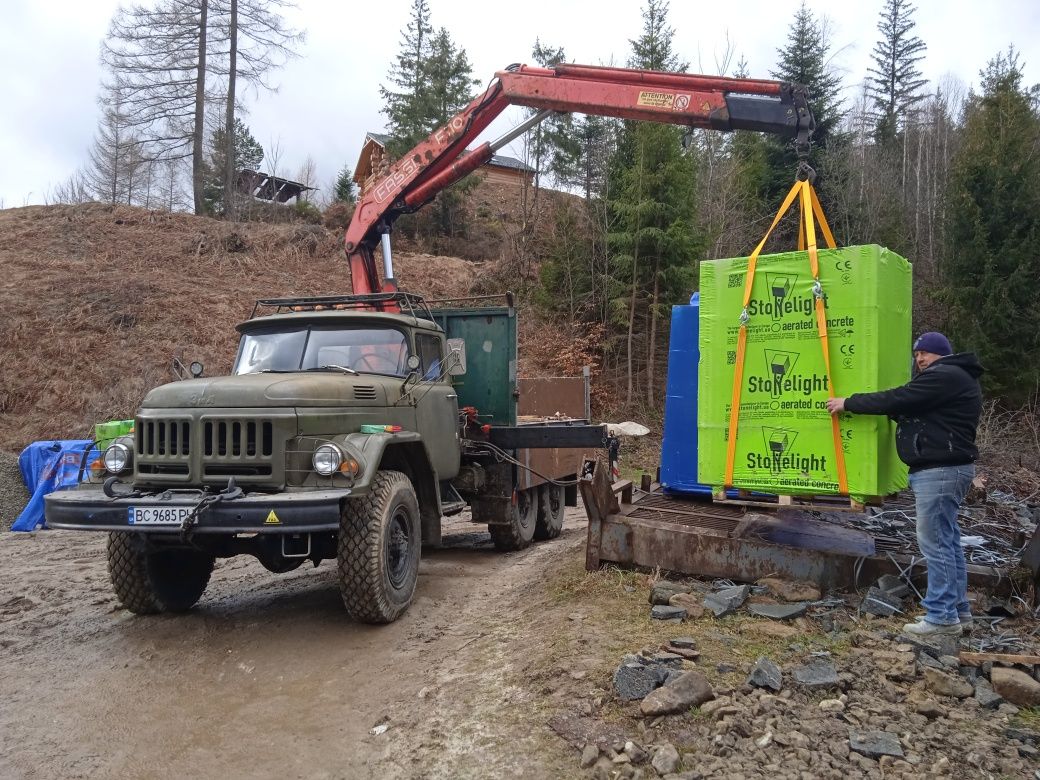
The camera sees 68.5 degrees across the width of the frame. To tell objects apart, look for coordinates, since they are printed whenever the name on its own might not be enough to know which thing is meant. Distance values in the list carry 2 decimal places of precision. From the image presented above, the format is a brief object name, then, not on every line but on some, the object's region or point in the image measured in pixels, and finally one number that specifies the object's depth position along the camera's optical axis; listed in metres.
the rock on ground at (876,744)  2.99
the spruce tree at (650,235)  17.67
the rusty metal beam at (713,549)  4.85
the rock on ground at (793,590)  4.70
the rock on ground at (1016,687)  3.38
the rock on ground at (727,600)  4.53
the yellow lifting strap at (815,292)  4.54
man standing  4.14
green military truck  4.70
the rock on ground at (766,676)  3.50
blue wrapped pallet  6.62
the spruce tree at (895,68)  34.16
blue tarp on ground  10.07
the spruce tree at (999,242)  19.62
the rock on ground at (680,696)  3.32
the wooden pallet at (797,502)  4.81
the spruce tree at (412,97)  27.26
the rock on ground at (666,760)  2.96
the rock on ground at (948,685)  3.46
